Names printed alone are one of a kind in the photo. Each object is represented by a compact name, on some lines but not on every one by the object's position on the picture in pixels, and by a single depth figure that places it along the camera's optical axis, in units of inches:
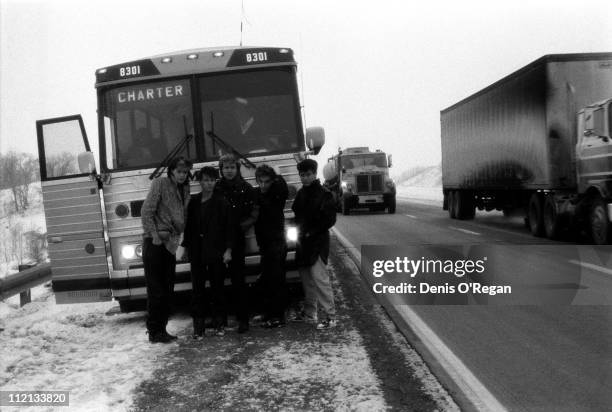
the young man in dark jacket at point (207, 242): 250.5
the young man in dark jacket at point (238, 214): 253.3
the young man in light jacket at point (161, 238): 243.9
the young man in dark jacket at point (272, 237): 258.1
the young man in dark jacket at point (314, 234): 256.2
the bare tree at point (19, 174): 1590.8
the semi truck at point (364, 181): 1032.2
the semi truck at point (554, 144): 479.2
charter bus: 274.5
